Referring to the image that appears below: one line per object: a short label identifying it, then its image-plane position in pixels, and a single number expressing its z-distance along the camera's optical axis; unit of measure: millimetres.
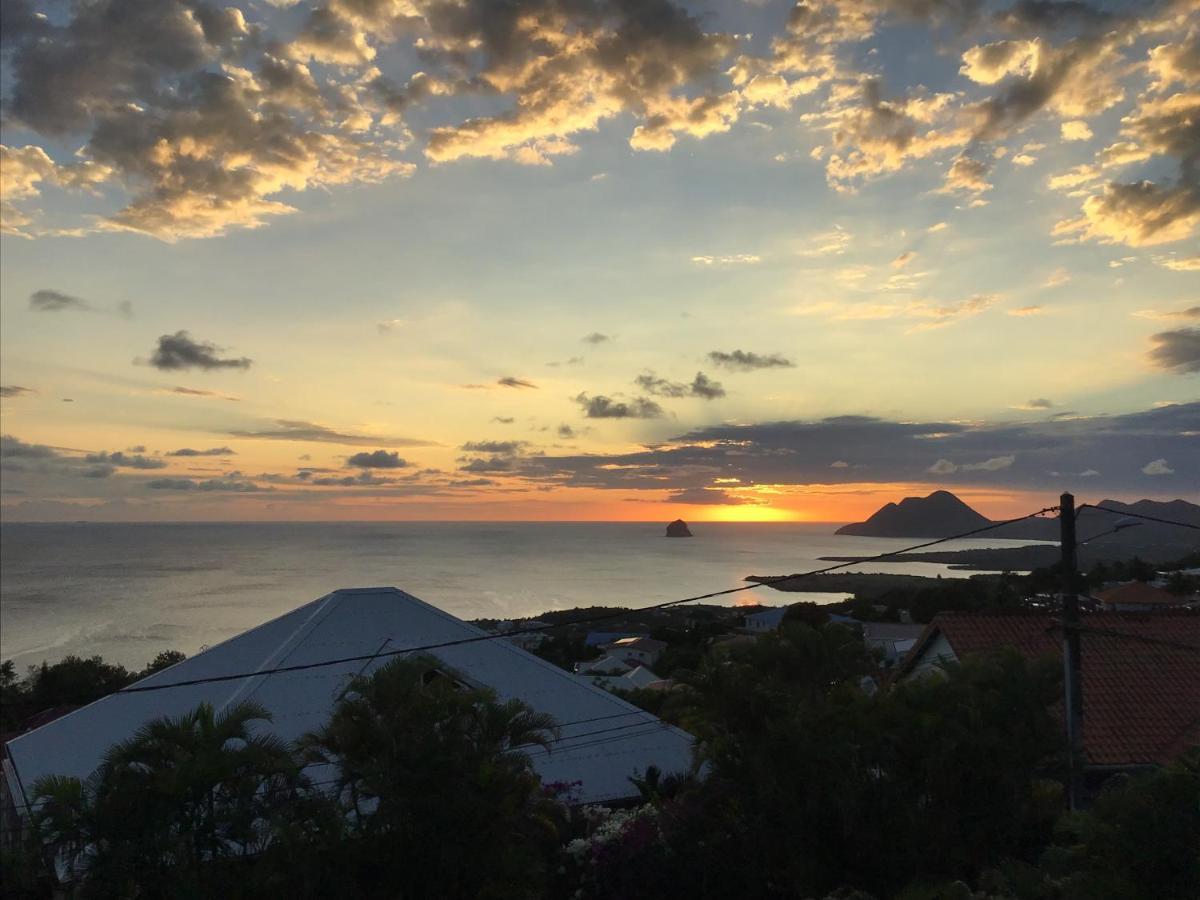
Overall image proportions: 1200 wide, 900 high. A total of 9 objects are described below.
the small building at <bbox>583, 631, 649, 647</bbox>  88138
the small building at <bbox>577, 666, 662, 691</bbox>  43656
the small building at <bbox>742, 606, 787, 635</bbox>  86500
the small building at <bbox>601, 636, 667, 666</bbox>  69812
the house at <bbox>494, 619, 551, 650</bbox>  77719
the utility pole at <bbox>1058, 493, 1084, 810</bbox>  11719
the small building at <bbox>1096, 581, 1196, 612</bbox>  62562
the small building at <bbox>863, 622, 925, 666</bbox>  60484
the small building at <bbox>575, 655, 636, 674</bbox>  54909
